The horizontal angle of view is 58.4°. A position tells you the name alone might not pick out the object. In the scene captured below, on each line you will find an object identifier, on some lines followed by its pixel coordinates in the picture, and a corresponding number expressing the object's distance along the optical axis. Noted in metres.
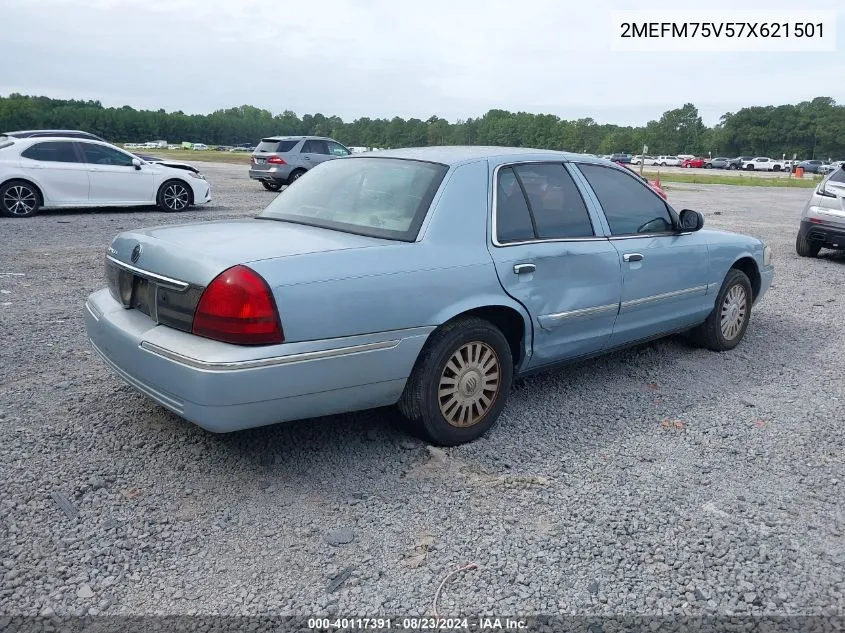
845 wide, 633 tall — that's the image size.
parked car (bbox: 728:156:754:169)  83.49
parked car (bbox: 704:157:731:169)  83.04
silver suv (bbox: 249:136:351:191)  21.22
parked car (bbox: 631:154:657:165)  80.69
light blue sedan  3.27
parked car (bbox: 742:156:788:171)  80.38
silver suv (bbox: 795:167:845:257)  10.73
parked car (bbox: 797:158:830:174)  75.66
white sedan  12.97
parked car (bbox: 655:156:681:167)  87.45
